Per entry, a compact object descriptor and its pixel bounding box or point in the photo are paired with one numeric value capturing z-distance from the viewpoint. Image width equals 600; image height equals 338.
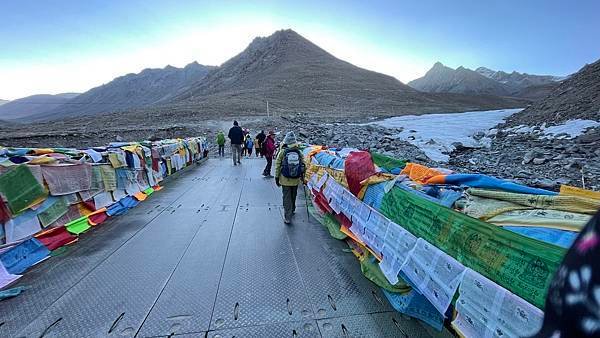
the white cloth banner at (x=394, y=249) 2.89
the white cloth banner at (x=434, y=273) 2.22
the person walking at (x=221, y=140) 17.55
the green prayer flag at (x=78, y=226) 4.89
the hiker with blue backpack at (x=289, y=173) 5.66
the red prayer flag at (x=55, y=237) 4.34
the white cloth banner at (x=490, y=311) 1.66
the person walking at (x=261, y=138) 14.20
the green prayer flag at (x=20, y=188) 4.05
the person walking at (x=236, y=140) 12.91
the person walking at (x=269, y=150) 10.61
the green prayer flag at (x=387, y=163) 4.89
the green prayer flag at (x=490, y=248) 1.65
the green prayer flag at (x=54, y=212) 4.57
